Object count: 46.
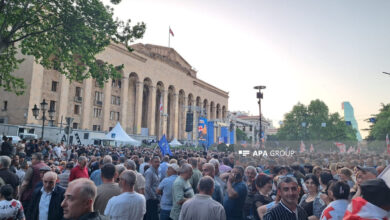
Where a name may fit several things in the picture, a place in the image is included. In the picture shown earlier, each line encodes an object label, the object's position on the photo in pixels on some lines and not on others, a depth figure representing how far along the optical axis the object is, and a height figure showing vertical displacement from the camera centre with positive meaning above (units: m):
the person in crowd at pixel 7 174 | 5.66 -0.74
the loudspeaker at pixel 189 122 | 32.66 +2.53
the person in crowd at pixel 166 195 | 5.82 -1.19
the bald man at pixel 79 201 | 2.48 -0.57
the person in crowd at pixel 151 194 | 6.55 -1.31
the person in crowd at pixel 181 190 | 5.22 -0.96
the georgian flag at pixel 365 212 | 2.25 -0.58
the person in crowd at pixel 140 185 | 5.01 -0.82
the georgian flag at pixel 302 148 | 14.20 -0.24
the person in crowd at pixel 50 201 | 4.44 -1.02
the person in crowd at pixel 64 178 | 6.30 -0.90
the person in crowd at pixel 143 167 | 8.62 -0.84
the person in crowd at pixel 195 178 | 6.45 -0.88
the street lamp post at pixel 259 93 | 24.33 +4.64
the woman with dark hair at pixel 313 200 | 4.21 -0.94
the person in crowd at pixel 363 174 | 4.64 -0.52
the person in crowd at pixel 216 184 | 5.45 -0.88
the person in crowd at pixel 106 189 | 4.30 -0.79
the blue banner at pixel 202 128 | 34.06 +1.85
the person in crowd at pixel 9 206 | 4.20 -1.07
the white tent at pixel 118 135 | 25.13 +0.60
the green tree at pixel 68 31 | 11.69 +5.09
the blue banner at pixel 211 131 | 42.94 +1.92
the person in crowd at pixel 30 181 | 5.77 -0.90
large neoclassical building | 32.25 +7.63
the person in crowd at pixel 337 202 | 3.29 -0.75
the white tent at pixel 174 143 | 35.94 -0.13
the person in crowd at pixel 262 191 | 4.30 -0.80
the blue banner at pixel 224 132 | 54.66 +2.26
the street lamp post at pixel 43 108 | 15.22 +1.78
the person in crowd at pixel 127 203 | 3.86 -0.92
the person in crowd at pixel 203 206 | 3.84 -0.94
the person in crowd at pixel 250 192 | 4.66 -0.94
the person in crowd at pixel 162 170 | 8.15 -0.87
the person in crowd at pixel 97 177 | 6.71 -0.92
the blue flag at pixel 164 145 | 13.70 -0.16
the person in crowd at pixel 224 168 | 8.44 -0.83
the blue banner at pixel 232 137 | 55.66 +1.23
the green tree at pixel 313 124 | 80.19 +6.15
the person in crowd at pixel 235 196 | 4.93 -0.99
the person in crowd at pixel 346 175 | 5.79 -0.67
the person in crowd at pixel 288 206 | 3.02 -0.72
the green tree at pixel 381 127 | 53.13 +3.69
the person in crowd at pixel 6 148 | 12.74 -0.40
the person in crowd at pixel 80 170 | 6.41 -0.73
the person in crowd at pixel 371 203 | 2.27 -0.51
